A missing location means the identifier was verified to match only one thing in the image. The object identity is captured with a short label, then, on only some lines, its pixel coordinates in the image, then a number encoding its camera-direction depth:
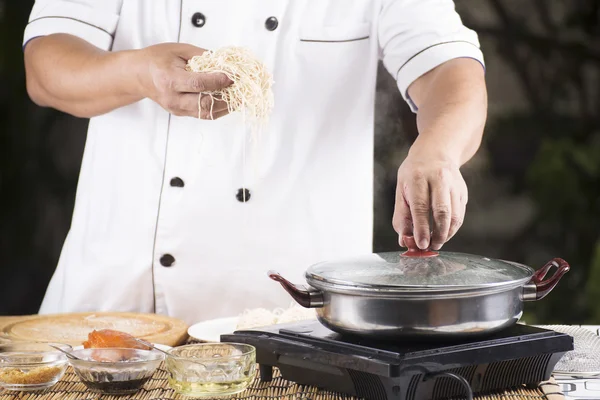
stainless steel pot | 1.84
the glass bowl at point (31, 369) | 1.92
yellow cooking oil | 1.88
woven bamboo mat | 1.90
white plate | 2.17
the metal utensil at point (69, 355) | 1.91
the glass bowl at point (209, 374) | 1.88
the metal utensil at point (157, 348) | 1.87
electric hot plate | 1.83
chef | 2.48
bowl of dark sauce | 1.90
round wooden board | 2.16
